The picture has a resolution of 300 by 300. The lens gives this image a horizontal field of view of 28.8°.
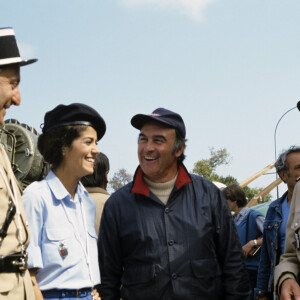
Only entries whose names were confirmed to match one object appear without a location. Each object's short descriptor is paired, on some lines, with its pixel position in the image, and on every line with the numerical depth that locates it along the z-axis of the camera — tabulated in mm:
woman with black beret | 3477
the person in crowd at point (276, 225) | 5953
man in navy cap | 4012
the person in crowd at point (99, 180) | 5160
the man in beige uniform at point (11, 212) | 2818
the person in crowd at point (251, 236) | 7180
